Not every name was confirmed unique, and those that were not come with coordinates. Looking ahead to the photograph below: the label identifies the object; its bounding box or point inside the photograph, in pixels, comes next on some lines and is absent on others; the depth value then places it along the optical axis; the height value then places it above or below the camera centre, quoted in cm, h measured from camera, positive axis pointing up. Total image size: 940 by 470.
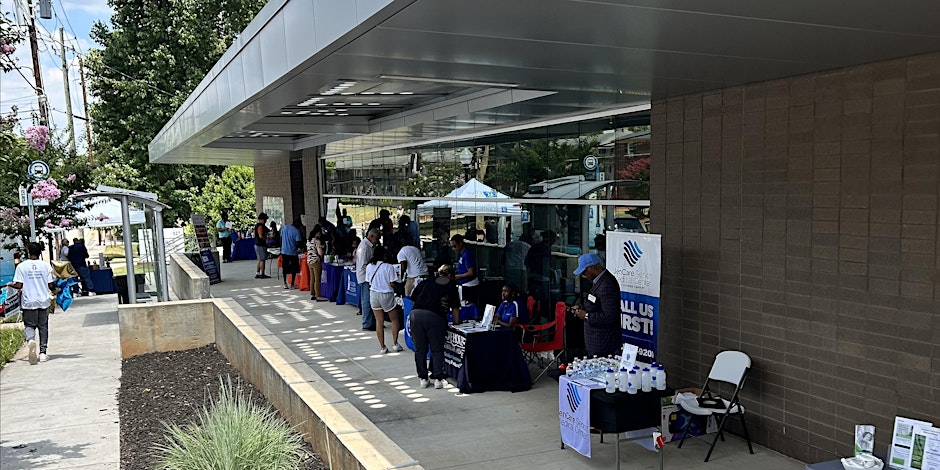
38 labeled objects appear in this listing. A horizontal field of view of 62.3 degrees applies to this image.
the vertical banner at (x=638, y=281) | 799 -115
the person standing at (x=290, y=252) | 1802 -169
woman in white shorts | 1105 -152
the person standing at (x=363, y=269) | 1241 -149
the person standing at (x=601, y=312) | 797 -143
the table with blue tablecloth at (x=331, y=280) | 1648 -213
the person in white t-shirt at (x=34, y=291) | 1141 -153
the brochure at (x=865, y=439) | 524 -184
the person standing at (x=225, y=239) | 2702 -195
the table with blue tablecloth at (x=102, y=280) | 2109 -257
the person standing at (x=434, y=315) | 920 -164
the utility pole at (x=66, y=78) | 3550 +508
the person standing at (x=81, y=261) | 2045 -198
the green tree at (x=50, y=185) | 1905 -8
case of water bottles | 667 -179
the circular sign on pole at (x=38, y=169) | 1774 +43
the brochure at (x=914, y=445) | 494 -182
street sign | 1906 -30
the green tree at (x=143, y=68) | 3581 +541
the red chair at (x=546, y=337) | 989 -209
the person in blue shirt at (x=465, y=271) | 1236 -150
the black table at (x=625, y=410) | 646 -201
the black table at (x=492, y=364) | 930 -226
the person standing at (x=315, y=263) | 1675 -181
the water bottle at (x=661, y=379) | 674 -180
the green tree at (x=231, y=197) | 3850 -74
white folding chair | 693 -195
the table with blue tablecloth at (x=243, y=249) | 2745 -235
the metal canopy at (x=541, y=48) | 417 +87
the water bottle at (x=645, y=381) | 669 -179
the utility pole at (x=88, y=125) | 3789 +314
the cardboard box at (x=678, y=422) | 682 -229
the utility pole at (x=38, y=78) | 2513 +368
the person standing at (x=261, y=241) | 2133 -164
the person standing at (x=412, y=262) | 1227 -133
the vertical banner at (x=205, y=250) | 2025 -177
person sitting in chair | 988 -174
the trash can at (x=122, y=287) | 2059 -276
